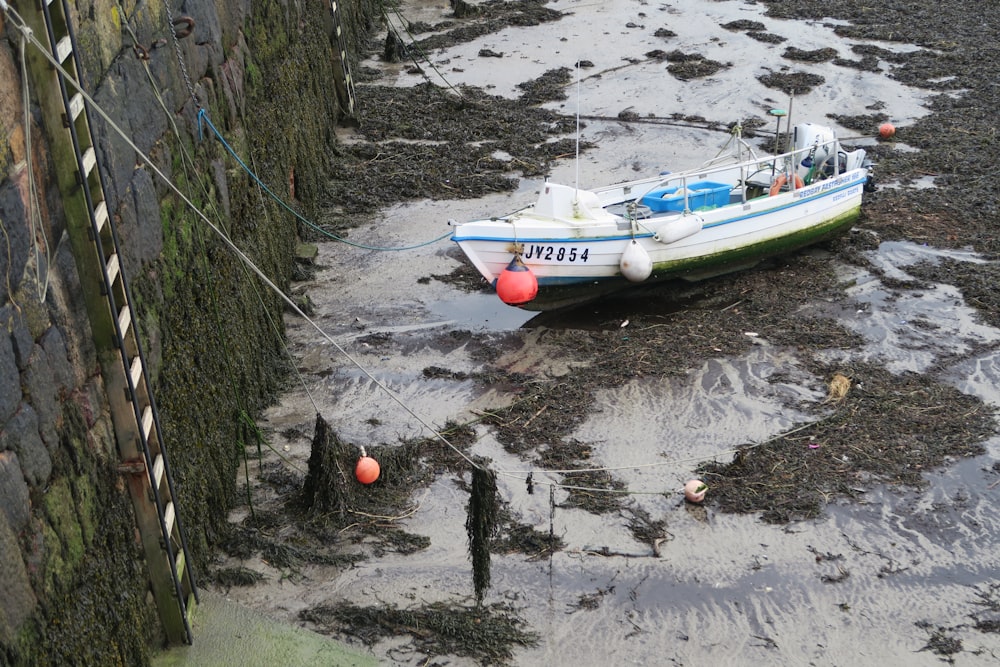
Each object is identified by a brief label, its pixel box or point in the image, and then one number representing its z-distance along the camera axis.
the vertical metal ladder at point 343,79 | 16.11
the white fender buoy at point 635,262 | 11.28
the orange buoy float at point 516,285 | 10.84
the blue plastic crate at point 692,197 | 12.10
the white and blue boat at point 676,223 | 11.09
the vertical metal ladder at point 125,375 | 5.51
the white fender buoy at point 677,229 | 11.41
